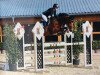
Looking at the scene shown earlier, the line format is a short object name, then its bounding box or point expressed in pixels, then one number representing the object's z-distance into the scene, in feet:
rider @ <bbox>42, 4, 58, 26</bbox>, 41.45
